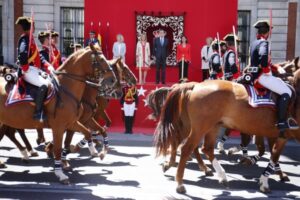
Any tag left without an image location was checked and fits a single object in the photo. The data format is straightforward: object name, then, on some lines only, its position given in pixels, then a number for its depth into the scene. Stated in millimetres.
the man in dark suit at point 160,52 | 17281
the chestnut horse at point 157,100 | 9648
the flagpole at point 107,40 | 17895
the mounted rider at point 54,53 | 11125
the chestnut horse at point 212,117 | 7773
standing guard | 14117
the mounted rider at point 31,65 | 8148
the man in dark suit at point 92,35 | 15980
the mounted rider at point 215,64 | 11852
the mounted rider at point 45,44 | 9672
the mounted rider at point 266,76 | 7891
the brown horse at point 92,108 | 9773
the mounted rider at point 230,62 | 10906
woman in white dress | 17359
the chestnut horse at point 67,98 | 8250
